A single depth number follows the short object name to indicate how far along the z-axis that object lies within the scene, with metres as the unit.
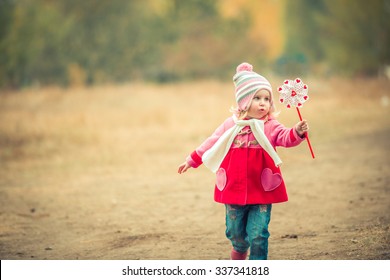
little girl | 7.79
